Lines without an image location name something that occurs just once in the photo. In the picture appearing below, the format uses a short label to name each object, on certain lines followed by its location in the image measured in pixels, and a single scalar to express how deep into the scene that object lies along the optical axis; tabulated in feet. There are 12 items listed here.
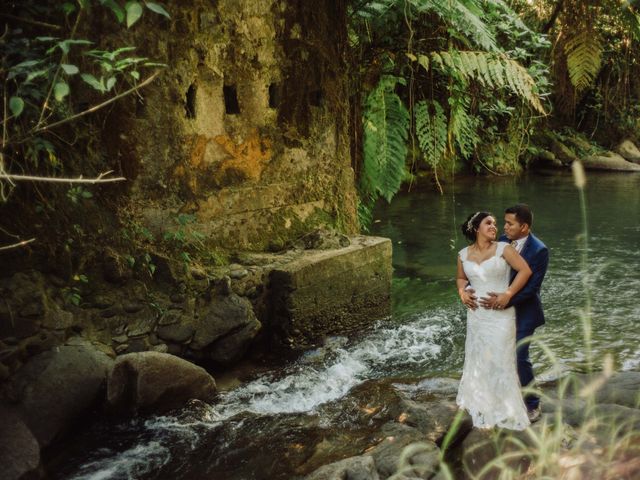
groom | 13.60
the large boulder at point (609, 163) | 70.25
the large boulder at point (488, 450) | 12.13
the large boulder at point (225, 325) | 17.44
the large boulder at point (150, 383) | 14.78
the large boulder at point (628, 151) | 73.67
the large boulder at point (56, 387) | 13.60
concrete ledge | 19.11
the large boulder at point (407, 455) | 12.15
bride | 13.69
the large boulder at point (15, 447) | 12.06
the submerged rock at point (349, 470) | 11.93
